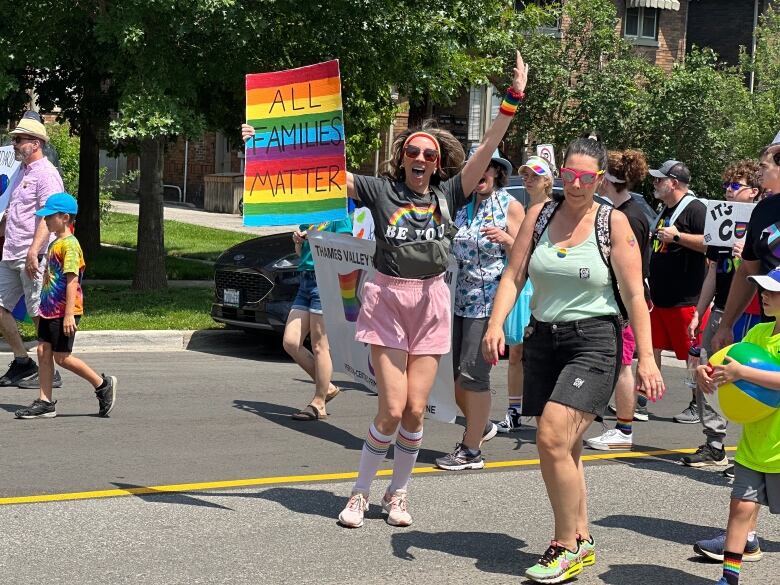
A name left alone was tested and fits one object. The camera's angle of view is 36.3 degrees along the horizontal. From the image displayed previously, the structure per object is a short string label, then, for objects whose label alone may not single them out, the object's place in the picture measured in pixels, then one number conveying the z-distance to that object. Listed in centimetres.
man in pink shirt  937
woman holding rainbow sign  590
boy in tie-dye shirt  823
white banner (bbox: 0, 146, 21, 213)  1137
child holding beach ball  478
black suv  1177
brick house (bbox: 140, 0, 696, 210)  3077
